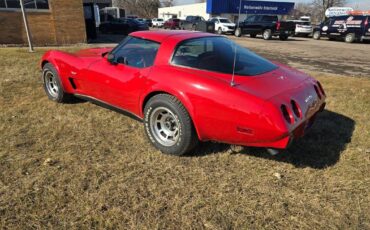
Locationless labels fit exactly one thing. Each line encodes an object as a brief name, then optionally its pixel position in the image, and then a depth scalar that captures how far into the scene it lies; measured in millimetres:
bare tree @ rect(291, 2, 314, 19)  78694
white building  50812
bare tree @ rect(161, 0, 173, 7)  87069
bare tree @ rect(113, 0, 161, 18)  73875
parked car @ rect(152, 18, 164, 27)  45031
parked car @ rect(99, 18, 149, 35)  24656
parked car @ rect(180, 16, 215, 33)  23806
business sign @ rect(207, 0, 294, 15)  45938
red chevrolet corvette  2893
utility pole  10977
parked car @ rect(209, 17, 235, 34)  28500
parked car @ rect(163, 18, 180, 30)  38438
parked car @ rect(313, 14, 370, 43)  20359
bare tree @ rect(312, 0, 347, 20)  49406
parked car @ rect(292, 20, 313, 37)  27547
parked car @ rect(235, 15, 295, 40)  22812
